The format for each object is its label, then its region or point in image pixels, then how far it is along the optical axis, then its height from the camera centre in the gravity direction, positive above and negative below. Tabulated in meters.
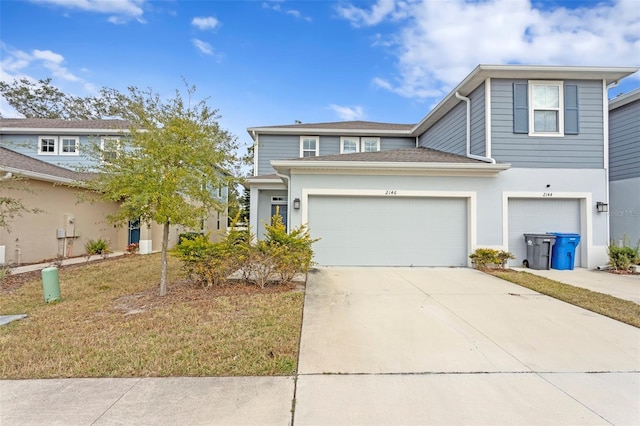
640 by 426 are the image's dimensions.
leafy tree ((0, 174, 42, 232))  7.12 +0.69
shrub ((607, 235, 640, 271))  8.47 -0.92
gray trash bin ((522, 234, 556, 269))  8.75 -0.78
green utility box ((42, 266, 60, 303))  5.52 -1.23
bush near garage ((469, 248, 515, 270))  8.55 -1.00
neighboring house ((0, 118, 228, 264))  9.36 +0.56
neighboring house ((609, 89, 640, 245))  10.60 +2.09
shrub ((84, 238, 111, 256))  11.75 -1.12
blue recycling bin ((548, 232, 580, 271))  8.68 -0.80
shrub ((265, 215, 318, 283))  6.44 -0.67
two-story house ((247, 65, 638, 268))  9.00 +0.92
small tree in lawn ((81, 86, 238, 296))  5.36 +1.03
